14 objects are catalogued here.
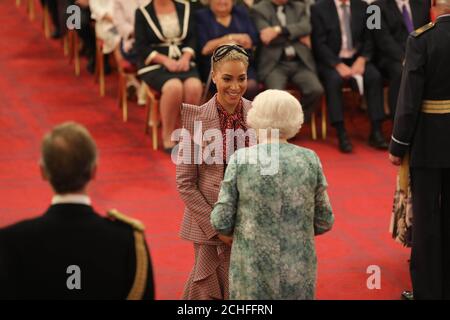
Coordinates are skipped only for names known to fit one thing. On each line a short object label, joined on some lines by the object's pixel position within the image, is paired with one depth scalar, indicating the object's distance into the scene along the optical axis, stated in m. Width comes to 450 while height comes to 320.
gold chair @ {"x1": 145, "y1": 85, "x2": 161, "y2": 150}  16.31
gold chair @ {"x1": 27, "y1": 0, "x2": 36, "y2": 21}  23.33
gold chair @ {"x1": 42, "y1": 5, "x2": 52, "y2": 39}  21.84
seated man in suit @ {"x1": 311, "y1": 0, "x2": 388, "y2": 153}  16.80
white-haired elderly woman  7.49
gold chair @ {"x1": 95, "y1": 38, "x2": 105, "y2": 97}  18.59
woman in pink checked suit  8.82
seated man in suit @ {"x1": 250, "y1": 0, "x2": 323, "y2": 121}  16.66
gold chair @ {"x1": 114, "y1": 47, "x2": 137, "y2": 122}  17.33
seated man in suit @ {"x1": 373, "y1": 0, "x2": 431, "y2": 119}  16.97
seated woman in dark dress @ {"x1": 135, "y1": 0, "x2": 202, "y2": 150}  16.08
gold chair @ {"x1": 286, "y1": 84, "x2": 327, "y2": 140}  16.87
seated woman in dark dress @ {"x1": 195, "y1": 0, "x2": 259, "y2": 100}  16.39
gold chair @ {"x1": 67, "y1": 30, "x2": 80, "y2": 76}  19.87
